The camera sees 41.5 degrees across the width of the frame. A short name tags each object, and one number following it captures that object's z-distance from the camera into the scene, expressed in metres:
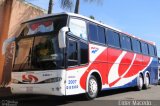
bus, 7.22
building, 11.00
